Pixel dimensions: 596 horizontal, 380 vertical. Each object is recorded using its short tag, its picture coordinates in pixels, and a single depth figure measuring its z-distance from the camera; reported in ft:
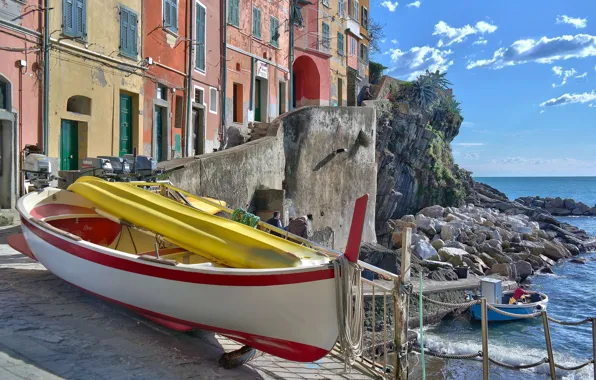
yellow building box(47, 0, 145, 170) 39.99
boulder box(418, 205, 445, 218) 112.16
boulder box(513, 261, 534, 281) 76.48
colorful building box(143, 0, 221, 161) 51.01
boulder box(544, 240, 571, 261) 95.50
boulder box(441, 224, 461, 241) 90.63
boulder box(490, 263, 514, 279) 70.76
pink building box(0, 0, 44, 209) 35.76
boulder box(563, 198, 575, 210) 205.66
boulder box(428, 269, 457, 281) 55.77
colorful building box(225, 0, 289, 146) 65.16
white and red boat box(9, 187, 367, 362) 15.69
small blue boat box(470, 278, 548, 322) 48.57
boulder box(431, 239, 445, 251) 82.24
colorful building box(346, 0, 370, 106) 110.22
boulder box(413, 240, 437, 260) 73.72
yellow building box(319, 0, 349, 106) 95.50
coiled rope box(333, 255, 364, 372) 15.62
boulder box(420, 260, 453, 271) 60.49
